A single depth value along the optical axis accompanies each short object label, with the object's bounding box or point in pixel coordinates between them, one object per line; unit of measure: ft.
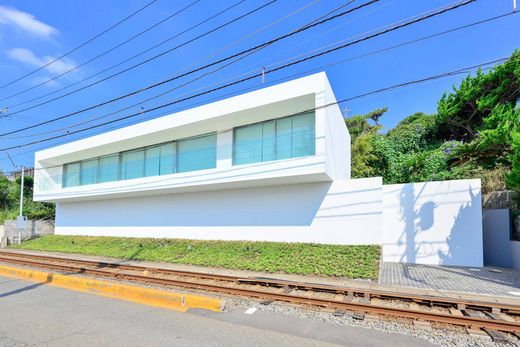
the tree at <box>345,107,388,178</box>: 72.33
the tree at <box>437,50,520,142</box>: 58.49
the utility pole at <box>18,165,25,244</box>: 77.10
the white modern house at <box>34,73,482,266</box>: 42.14
